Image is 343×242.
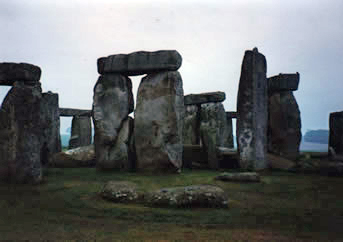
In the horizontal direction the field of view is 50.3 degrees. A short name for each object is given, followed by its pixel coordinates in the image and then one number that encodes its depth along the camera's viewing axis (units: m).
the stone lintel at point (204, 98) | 14.21
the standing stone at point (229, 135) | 15.96
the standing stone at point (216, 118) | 14.27
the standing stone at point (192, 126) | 14.54
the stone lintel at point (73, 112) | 16.61
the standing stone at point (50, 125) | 8.70
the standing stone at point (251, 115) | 9.19
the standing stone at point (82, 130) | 17.44
